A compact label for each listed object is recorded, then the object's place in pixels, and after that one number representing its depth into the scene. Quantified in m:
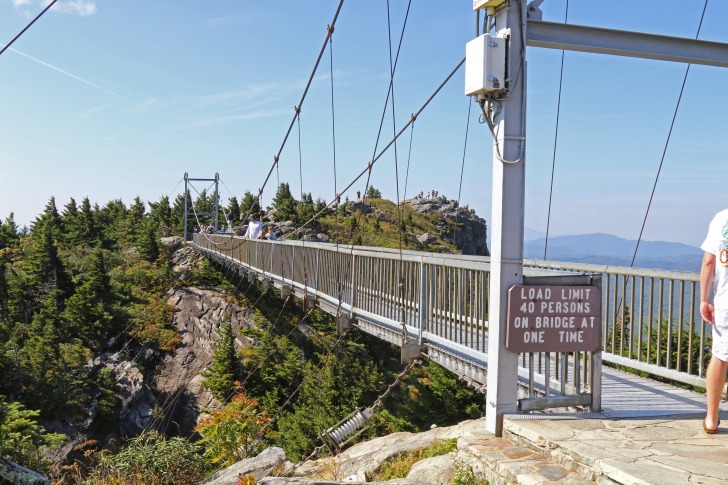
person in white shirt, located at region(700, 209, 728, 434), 3.80
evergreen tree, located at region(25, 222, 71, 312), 27.30
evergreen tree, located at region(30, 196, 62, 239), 40.38
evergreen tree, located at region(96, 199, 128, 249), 41.50
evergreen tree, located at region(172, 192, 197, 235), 44.90
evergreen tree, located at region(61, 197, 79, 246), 40.31
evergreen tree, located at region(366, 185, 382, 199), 59.19
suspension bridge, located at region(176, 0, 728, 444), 4.45
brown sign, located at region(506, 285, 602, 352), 4.40
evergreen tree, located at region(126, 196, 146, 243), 40.50
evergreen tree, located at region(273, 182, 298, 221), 42.03
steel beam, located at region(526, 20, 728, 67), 4.66
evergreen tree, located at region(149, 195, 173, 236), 43.31
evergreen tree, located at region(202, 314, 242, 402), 21.02
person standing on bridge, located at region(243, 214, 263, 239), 19.03
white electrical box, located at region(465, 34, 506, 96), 4.36
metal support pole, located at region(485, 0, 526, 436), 4.44
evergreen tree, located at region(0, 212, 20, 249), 37.47
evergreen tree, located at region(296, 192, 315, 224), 41.04
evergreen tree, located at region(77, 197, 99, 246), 40.75
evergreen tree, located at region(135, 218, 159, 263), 35.97
